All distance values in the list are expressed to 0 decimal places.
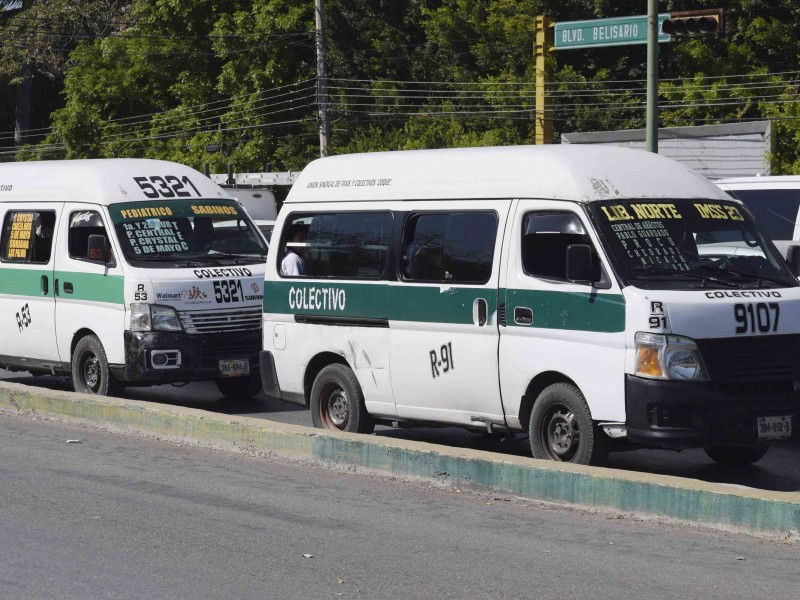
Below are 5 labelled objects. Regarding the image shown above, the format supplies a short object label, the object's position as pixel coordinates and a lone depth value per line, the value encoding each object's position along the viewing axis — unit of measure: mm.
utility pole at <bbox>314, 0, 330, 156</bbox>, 38188
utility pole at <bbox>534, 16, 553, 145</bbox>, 23172
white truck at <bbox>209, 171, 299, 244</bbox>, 27803
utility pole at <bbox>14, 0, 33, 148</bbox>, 66500
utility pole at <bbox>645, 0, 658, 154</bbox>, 18781
